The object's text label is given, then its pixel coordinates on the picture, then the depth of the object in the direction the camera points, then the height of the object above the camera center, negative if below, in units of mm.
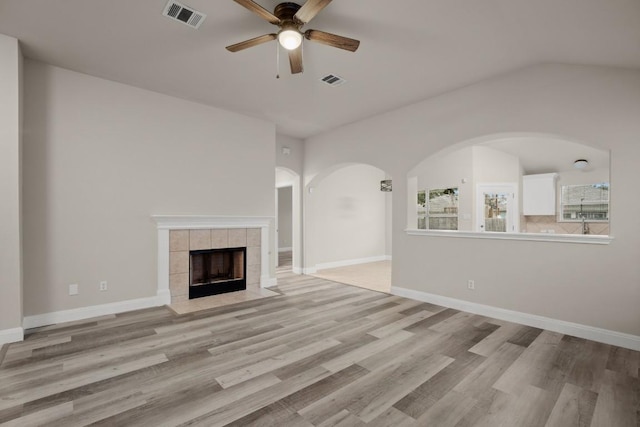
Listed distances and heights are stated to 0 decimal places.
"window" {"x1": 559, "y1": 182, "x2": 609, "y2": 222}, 6816 +288
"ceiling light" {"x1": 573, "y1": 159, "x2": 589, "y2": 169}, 6660 +1144
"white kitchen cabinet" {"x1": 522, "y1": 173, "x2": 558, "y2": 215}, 7309 +518
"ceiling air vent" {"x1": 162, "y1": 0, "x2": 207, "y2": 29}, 2574 +1795
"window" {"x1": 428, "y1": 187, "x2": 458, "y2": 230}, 7486 +155
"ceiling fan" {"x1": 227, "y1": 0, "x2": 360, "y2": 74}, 2301 +1550
